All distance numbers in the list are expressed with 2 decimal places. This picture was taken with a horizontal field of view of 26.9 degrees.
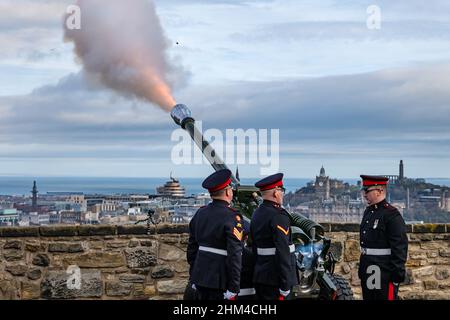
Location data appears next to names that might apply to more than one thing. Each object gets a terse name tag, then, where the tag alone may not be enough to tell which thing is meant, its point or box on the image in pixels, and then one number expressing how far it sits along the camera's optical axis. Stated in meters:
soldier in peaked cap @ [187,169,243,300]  7.75
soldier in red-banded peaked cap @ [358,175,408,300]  8.38
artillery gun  8.96
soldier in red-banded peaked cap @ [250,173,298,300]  8.08
